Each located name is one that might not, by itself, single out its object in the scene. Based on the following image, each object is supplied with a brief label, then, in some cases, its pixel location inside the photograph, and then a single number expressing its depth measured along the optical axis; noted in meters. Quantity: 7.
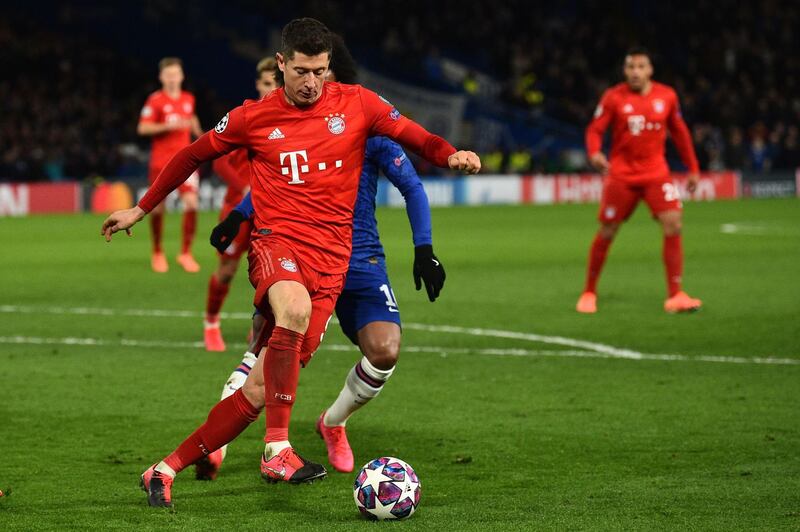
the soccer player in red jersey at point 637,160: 24.78
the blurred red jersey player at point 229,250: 18.84
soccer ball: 10.44
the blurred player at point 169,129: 32.12
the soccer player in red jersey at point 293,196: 10.94
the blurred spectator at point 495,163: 70.62
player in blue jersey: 11.99
